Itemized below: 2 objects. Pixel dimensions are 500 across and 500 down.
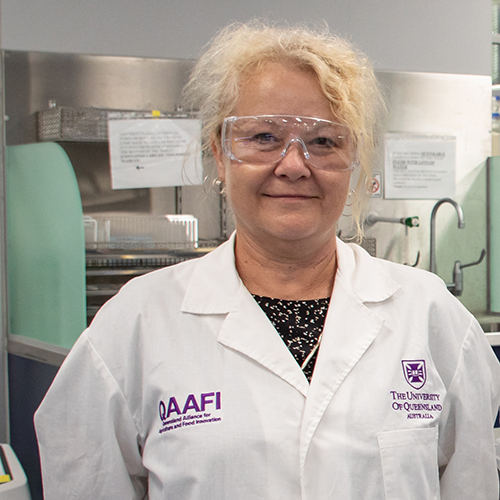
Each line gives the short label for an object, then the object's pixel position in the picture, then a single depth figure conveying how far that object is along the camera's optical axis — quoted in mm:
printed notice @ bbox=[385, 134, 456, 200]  2920
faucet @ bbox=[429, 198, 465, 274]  2902
